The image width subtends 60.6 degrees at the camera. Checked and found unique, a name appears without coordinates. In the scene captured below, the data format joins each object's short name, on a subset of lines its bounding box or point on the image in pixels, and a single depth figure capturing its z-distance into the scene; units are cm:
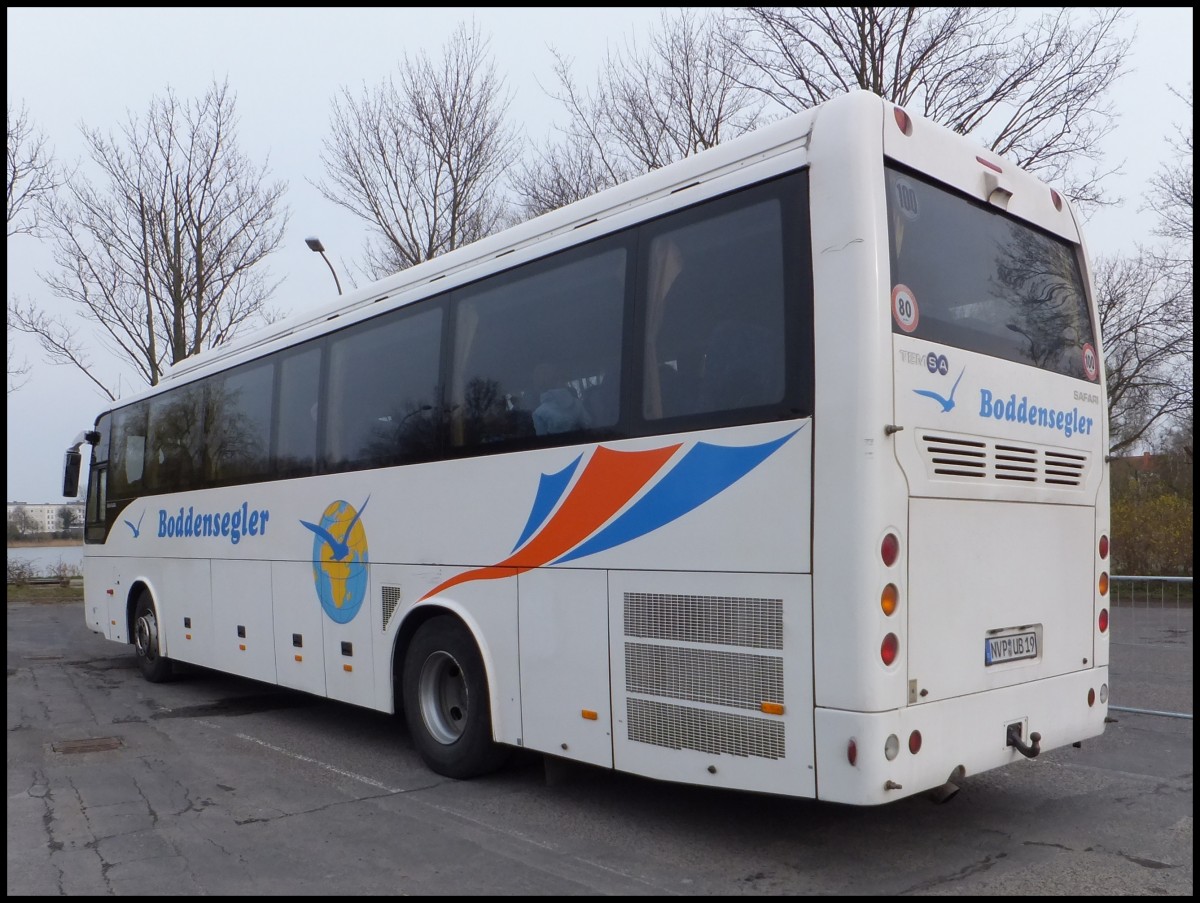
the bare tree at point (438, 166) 2358
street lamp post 2378
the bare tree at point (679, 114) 2020
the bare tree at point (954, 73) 1777
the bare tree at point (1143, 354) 2442
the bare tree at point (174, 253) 2680
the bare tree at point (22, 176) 2133
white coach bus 475
